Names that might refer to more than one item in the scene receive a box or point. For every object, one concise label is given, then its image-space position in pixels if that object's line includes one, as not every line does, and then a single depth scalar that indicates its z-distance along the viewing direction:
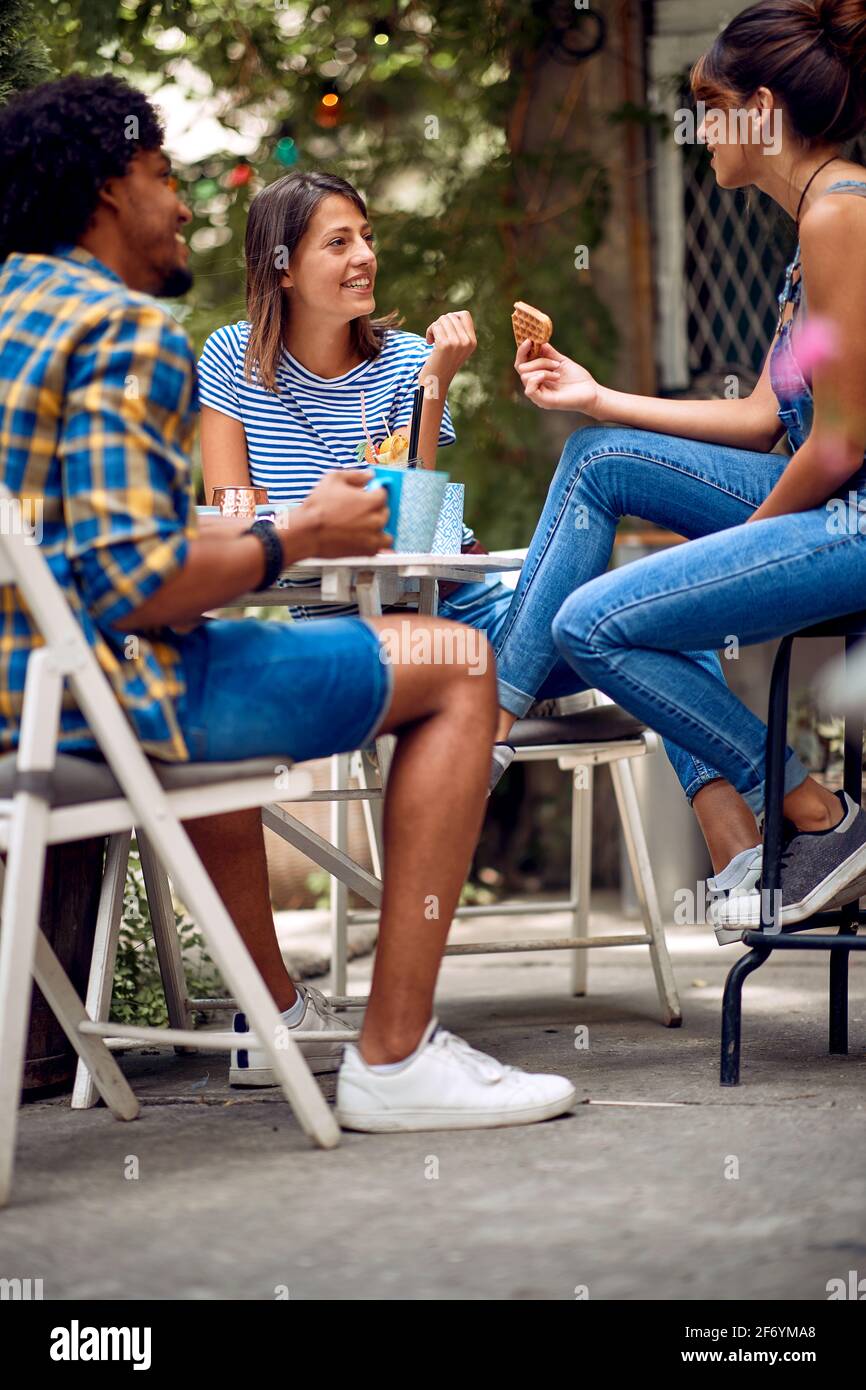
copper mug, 2.61
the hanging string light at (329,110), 5.44
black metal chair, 2.46
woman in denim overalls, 2.41
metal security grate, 5.53
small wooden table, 2.40
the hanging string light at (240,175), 5.24
